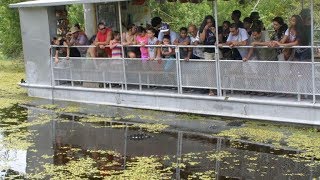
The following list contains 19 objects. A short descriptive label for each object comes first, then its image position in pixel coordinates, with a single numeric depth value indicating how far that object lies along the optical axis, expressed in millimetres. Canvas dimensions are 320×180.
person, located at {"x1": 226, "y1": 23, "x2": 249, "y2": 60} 11317
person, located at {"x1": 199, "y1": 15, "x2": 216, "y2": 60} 11867
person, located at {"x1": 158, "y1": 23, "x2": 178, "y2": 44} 12641
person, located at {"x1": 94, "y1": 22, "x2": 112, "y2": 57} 13635
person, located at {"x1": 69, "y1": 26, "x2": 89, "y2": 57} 14328
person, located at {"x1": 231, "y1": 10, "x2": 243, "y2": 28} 12258
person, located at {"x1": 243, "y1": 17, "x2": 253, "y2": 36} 12023
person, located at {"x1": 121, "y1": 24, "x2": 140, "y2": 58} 13172
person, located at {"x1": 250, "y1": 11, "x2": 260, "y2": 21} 12419
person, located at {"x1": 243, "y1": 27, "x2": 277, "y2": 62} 11102
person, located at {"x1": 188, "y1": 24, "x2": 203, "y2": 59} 12086
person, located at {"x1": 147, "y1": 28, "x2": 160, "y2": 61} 12625
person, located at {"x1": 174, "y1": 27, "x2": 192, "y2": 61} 12078
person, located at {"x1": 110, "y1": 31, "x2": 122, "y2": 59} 13359
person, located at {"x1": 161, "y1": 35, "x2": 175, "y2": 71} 12367
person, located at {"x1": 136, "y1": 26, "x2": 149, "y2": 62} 12797
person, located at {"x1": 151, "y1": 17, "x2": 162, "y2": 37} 13797
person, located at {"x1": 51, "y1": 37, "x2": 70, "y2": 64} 14609
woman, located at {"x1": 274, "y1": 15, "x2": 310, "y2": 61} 10703
